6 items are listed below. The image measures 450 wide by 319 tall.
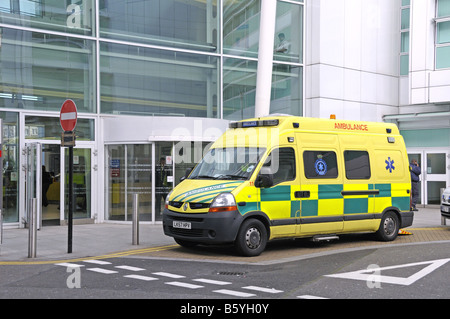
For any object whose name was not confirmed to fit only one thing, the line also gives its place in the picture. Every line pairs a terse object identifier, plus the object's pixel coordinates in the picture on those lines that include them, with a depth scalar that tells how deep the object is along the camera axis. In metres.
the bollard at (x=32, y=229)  9.83
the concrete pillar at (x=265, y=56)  14.91
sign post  10.23
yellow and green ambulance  9.66
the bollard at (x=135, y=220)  11.37
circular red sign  10.31
